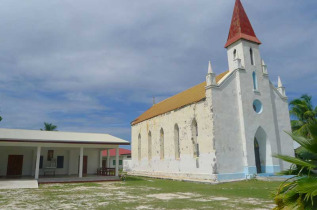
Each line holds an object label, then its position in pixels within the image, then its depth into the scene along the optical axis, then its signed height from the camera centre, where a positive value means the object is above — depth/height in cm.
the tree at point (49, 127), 5581 +740
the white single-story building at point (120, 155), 4874 +64
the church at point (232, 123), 1889 +276
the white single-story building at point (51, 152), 1852 +74
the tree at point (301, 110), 2731 +483
